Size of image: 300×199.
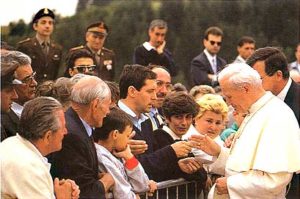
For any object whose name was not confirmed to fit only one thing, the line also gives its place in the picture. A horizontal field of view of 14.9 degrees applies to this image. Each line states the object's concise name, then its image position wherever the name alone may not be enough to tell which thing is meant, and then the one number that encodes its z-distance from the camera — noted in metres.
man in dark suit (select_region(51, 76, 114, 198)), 6.29
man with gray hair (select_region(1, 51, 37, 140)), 7.65
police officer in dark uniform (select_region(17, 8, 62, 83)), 11.62
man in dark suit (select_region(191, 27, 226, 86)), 13.92
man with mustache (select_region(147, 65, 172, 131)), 8.92
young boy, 6.62
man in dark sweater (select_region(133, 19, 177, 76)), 13.43
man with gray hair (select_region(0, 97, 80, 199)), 5.67
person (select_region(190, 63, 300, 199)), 6.99
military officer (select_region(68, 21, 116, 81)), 12.11
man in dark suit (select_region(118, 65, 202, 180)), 7.51
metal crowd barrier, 7.36
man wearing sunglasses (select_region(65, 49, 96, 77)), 9.55
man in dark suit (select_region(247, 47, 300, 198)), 8.37
